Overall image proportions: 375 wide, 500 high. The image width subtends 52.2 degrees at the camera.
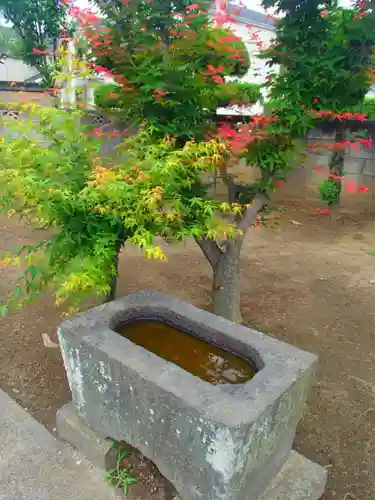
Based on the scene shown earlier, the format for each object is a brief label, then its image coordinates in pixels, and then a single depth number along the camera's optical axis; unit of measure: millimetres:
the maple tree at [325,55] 2855
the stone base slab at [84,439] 2348
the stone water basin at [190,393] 1734
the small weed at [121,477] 2252
